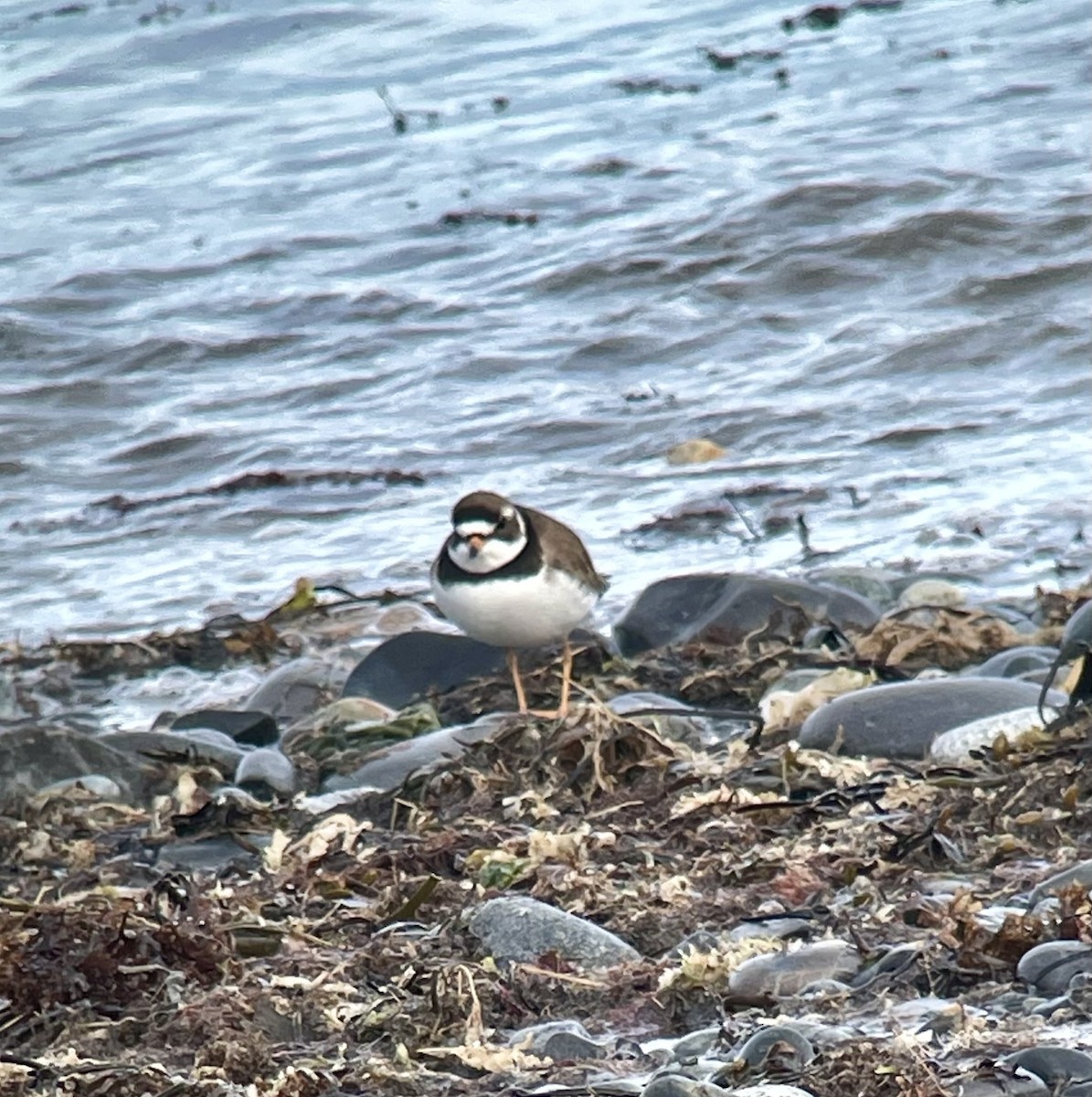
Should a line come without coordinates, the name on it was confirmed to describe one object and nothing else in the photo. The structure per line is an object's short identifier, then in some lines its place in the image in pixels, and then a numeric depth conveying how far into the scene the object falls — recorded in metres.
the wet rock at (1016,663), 11.59
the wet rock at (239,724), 12.60
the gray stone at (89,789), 11.12
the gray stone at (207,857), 9.57
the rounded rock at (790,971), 6.79
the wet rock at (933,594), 13.82
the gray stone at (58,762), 11.39
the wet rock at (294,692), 13.52
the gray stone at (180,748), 11.50
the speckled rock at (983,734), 9.52
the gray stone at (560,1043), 6.49
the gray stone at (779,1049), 6.02
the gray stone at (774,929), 7.34
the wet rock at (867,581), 14.28
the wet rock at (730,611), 13.20
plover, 11.87
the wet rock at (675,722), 11.05
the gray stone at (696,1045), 6.39
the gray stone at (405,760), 10.71
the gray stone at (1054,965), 6.48
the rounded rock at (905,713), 9.92
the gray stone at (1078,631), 10.40
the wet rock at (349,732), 11.55
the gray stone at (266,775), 11.09
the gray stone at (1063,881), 7.21
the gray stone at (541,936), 7.25
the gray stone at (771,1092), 5.73
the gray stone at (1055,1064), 5.65
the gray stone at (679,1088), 5.66
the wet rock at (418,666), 13.25
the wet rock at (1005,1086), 5.61
